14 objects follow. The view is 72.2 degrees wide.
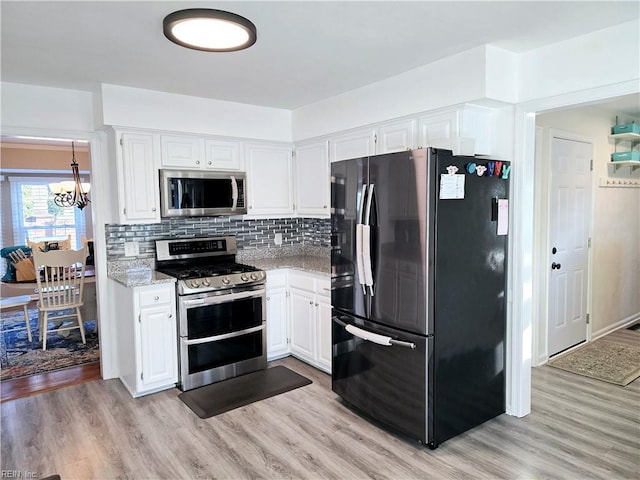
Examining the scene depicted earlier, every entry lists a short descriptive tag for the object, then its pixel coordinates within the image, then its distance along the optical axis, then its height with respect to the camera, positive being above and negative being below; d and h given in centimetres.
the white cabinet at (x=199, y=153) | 368 +53
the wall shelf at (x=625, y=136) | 441 +72
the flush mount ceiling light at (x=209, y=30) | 209 +92
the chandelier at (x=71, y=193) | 622 +32
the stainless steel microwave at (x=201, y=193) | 366 +17
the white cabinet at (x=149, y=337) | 331 -95
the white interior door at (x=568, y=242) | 400 -33
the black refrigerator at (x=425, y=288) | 251 -48
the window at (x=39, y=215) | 769 +1
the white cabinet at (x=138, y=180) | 348 +27
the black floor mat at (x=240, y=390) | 320 -140
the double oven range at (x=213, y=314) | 346 -84
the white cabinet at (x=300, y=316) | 373 -95
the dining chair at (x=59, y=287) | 450 -78
